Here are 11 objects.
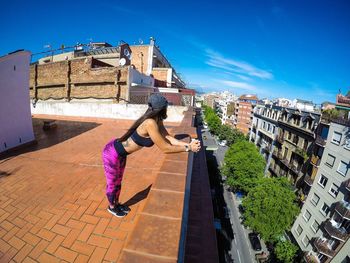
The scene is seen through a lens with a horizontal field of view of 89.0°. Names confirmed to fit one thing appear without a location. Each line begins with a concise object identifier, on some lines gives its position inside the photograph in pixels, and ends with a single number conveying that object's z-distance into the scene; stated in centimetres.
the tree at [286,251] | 1453
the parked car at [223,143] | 4896
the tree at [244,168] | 2180
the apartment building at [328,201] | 1240
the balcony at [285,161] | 2211
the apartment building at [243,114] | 5088
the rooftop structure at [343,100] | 1767
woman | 192
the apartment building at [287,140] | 1925
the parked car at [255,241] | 1705
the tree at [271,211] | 1504
